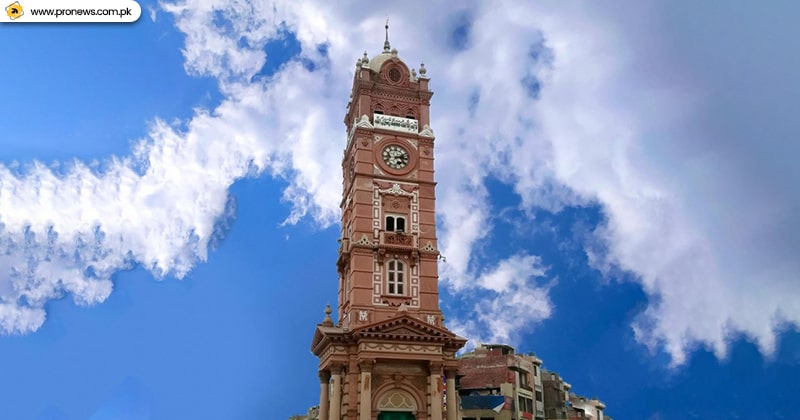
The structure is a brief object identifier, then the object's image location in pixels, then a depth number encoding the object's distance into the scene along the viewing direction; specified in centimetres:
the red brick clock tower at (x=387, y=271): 3897
